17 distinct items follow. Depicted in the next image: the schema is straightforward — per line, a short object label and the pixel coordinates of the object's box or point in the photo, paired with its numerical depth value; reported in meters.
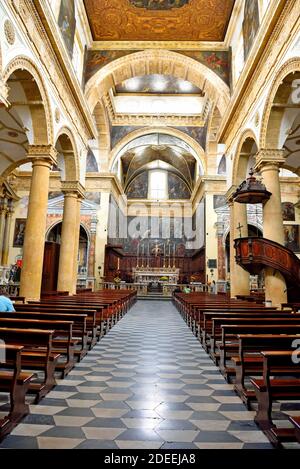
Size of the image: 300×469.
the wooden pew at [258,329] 3.85
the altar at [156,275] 23.44
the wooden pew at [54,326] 3.89
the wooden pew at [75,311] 5.43
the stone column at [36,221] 8.76
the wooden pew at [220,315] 5.29
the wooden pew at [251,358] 3.36
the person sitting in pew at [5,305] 4.59
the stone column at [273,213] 8.74
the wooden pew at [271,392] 2.61
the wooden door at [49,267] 14.55
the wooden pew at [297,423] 2.04
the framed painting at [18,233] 21.31
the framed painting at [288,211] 21.11
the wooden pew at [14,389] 2.60
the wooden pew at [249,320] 4.46
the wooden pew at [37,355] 3.38
